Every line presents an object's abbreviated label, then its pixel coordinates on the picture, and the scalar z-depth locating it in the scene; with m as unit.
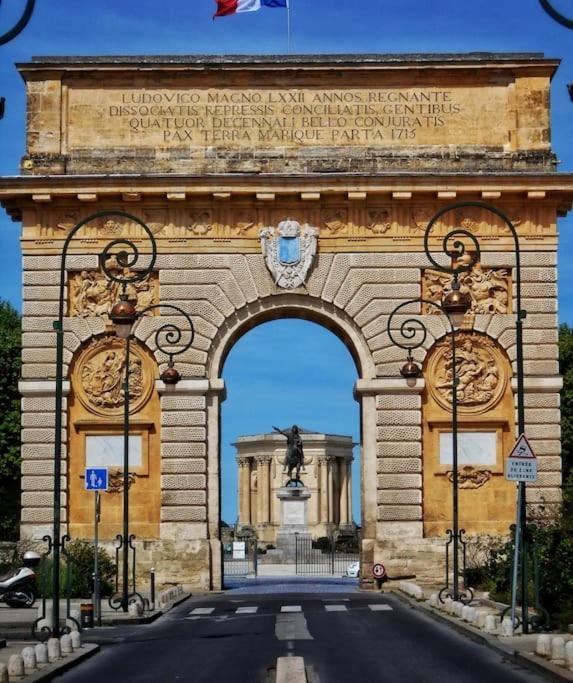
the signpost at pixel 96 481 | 35.00
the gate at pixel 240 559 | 70.19
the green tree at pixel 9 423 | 63.00
